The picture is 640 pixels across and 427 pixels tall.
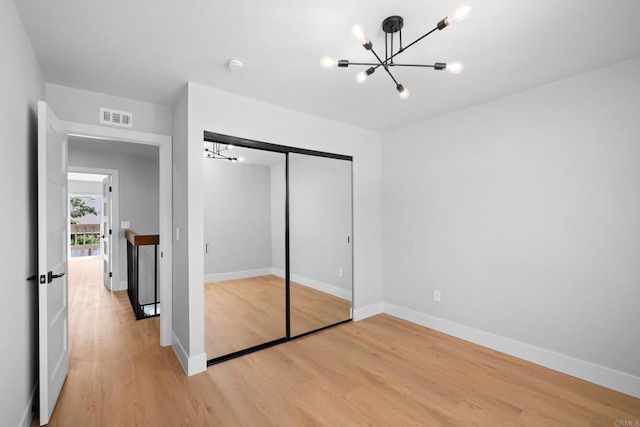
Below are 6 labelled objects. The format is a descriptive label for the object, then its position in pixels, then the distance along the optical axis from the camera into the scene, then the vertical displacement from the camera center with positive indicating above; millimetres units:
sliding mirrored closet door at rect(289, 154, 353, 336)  3303 -335
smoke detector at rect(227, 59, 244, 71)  2205 +1164
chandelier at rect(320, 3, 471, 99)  1380 +961
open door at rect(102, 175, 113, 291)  5284 -342
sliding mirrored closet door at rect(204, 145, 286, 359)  2785 -358
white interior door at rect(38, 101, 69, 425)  1821 -305
